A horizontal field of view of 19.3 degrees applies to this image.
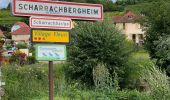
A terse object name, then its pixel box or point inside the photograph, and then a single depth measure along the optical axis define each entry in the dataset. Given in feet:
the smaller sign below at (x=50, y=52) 23.44
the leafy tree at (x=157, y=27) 98.04
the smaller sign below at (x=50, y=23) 23.43
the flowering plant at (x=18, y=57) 124.84
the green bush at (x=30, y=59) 139.17
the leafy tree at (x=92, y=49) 90.68
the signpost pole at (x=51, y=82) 23.84
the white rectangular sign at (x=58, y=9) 23.07
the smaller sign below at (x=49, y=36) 23.35
